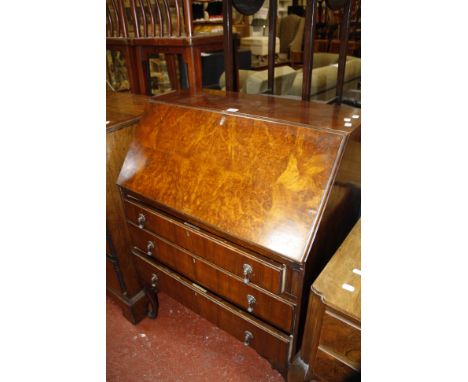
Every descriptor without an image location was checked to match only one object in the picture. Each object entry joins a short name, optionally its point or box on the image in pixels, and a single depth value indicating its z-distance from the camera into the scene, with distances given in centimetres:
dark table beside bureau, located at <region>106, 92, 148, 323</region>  140
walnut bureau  94
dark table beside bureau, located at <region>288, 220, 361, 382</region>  87
